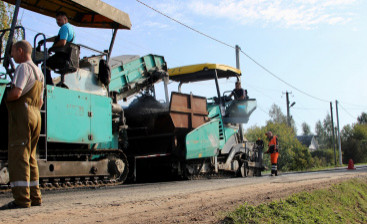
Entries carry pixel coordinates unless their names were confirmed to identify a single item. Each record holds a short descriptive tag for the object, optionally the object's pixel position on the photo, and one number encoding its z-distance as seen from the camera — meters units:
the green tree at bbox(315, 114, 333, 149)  111.84
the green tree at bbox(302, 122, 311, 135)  120.38
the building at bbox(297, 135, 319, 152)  82.63
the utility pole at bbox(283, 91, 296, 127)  48.25
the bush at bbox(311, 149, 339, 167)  55.09
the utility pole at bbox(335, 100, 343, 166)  55.92
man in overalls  4.43
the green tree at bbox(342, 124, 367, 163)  59.17
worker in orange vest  14.46
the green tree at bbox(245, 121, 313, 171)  37.53
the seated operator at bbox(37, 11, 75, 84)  7.39
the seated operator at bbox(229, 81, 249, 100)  13.38
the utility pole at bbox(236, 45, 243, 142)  25.57
